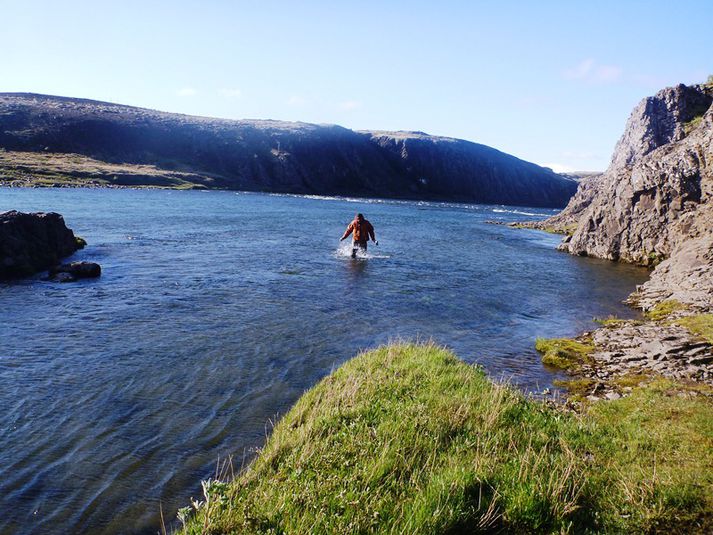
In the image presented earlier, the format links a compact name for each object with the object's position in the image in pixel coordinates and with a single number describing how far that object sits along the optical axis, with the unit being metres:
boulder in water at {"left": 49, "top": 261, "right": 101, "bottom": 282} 24.66
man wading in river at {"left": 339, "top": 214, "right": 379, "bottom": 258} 36.75
